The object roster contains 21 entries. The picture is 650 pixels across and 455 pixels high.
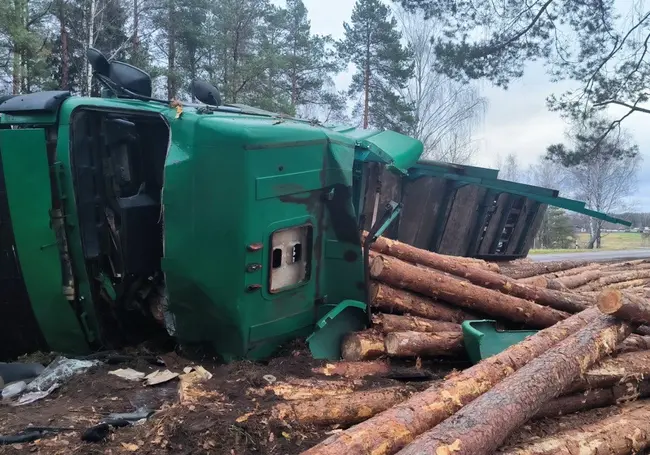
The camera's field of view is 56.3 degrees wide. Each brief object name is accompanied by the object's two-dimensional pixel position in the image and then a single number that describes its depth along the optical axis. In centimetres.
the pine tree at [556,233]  3500
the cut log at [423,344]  433
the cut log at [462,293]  488
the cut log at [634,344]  441
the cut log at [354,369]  392
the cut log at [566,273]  684
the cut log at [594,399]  366
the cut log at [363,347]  429
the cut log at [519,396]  262
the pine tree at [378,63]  2338
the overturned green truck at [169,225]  369
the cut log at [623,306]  390
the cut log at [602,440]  315
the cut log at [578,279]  776
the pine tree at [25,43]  1379
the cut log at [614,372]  381
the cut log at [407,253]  535
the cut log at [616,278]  802
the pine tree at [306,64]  2308
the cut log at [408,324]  460
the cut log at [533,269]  747
